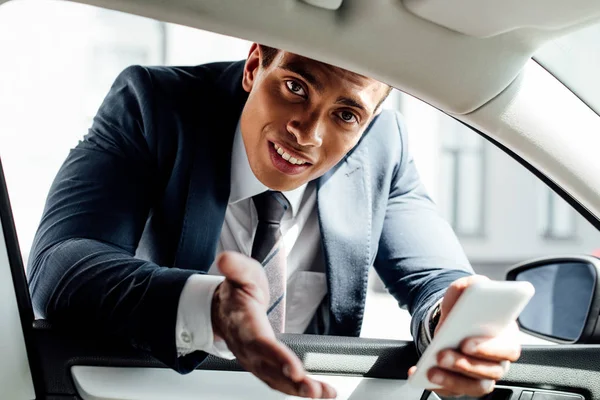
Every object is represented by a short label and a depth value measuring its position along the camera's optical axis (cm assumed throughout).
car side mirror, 154
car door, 134
